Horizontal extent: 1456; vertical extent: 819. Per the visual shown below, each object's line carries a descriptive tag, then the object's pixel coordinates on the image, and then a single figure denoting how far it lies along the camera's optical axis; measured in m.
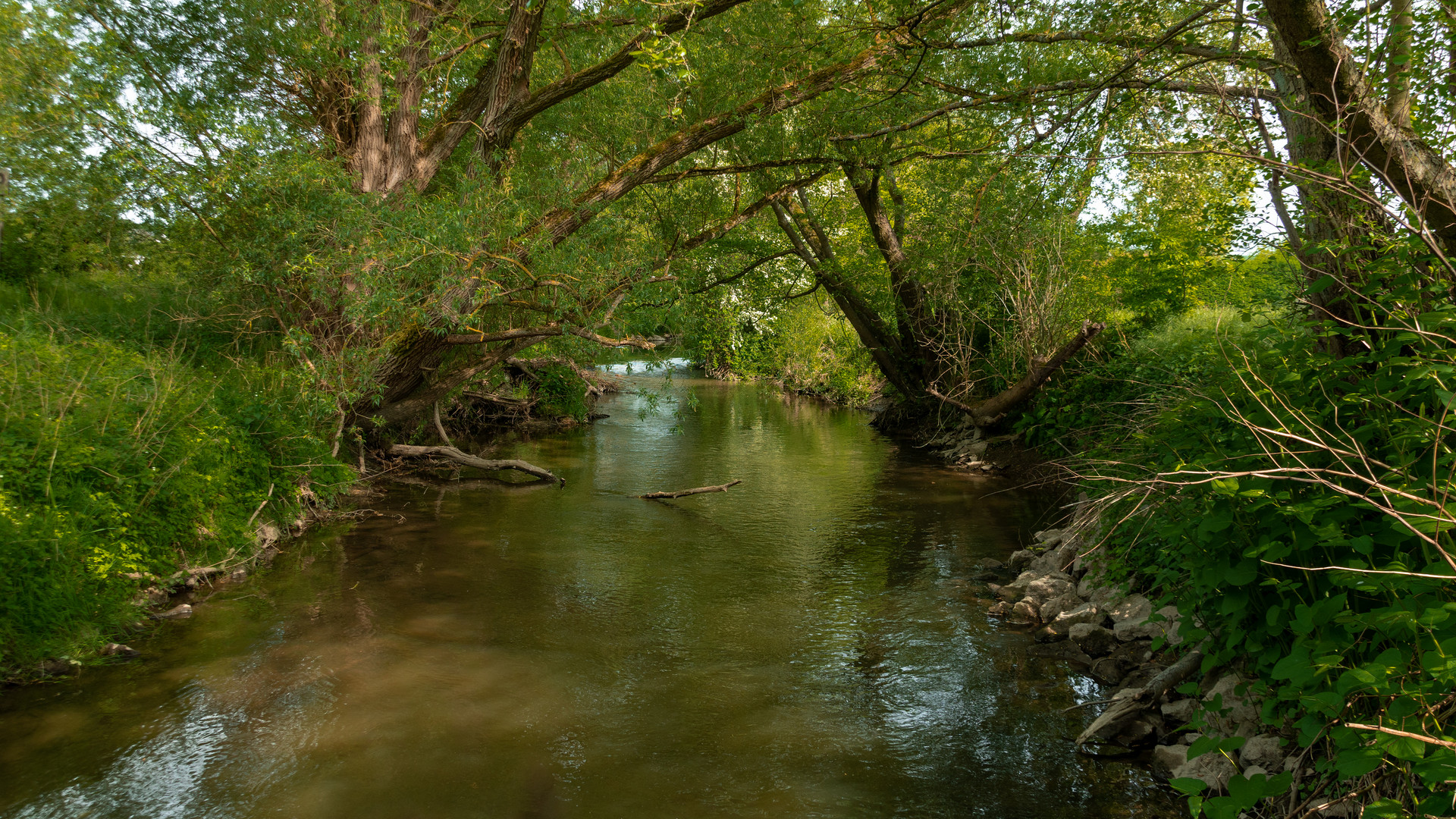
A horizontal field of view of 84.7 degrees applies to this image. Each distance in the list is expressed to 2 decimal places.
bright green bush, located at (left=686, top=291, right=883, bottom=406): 27.20
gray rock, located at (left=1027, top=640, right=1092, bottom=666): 6.39
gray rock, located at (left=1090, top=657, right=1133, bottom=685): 5.90
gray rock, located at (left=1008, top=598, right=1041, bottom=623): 7.16
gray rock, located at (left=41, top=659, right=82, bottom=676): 5.59
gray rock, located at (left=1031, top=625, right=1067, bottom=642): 6.78
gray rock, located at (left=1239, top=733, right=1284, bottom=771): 3.95
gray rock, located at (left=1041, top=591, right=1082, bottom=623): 7.08
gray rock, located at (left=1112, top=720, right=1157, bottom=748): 5.00
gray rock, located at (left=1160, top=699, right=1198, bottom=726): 4.93
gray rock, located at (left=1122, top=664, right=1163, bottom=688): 5.61
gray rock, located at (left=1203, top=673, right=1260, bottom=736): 4.32
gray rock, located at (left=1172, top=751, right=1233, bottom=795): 4.16
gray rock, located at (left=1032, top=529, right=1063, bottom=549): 8.88
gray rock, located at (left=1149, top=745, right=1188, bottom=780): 4.59
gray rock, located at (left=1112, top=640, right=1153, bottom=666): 5.88
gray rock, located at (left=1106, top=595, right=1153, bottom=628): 6.31
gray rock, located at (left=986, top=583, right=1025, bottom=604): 7.65
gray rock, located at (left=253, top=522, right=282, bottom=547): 8.49
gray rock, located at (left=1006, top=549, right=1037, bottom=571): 8.73
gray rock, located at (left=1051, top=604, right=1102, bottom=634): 6.70
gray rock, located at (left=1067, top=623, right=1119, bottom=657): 6.32
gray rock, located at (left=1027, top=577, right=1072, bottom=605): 7.43
